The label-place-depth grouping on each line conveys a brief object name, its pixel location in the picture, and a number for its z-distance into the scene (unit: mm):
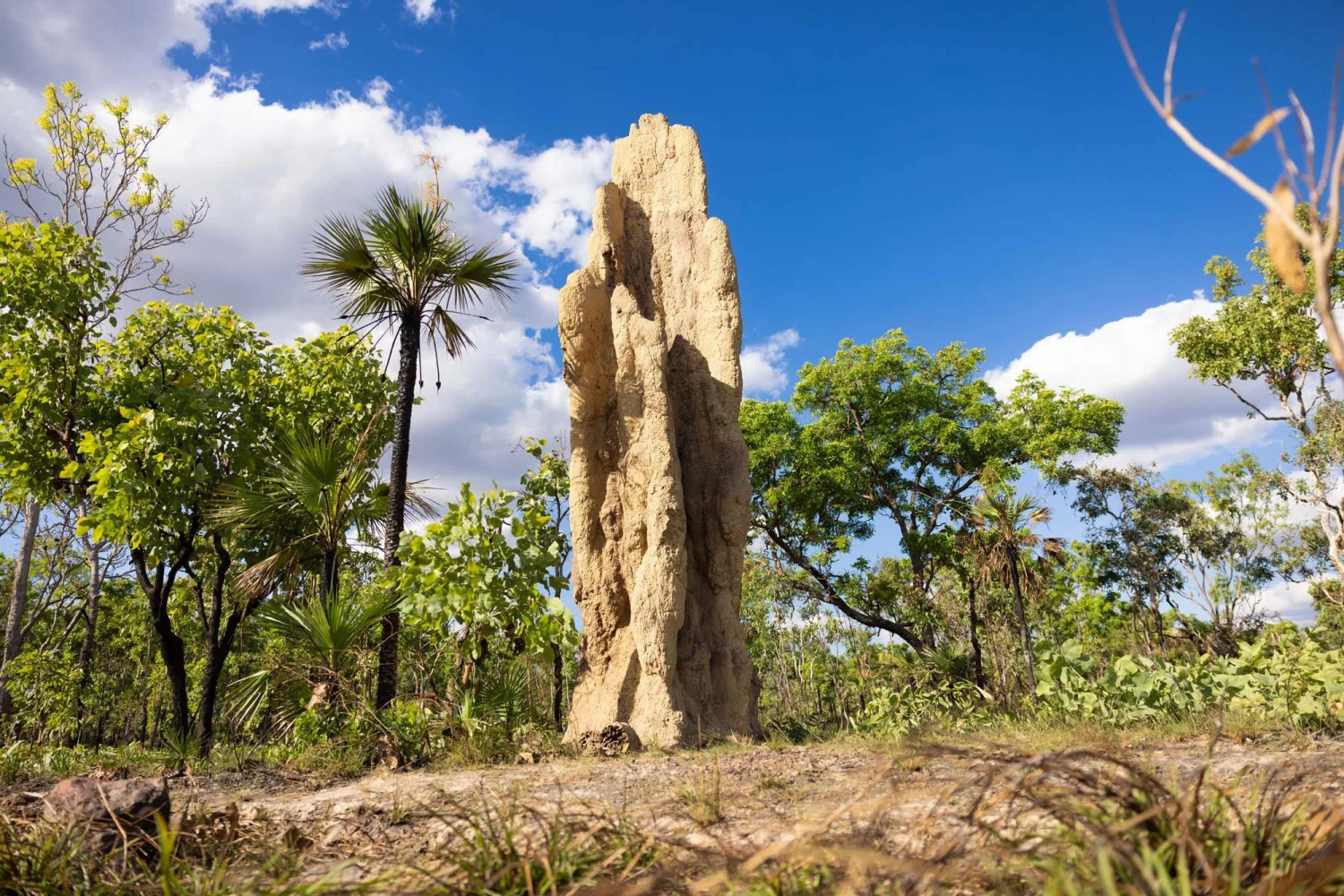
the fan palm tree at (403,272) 9680
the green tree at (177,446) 10016
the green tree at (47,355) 10250
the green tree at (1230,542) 20125
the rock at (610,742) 7066
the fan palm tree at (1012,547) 14562
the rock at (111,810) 3195
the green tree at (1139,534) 19734
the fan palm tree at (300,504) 9156
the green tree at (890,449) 17453
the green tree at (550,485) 12117
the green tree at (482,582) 7684
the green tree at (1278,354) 16203
